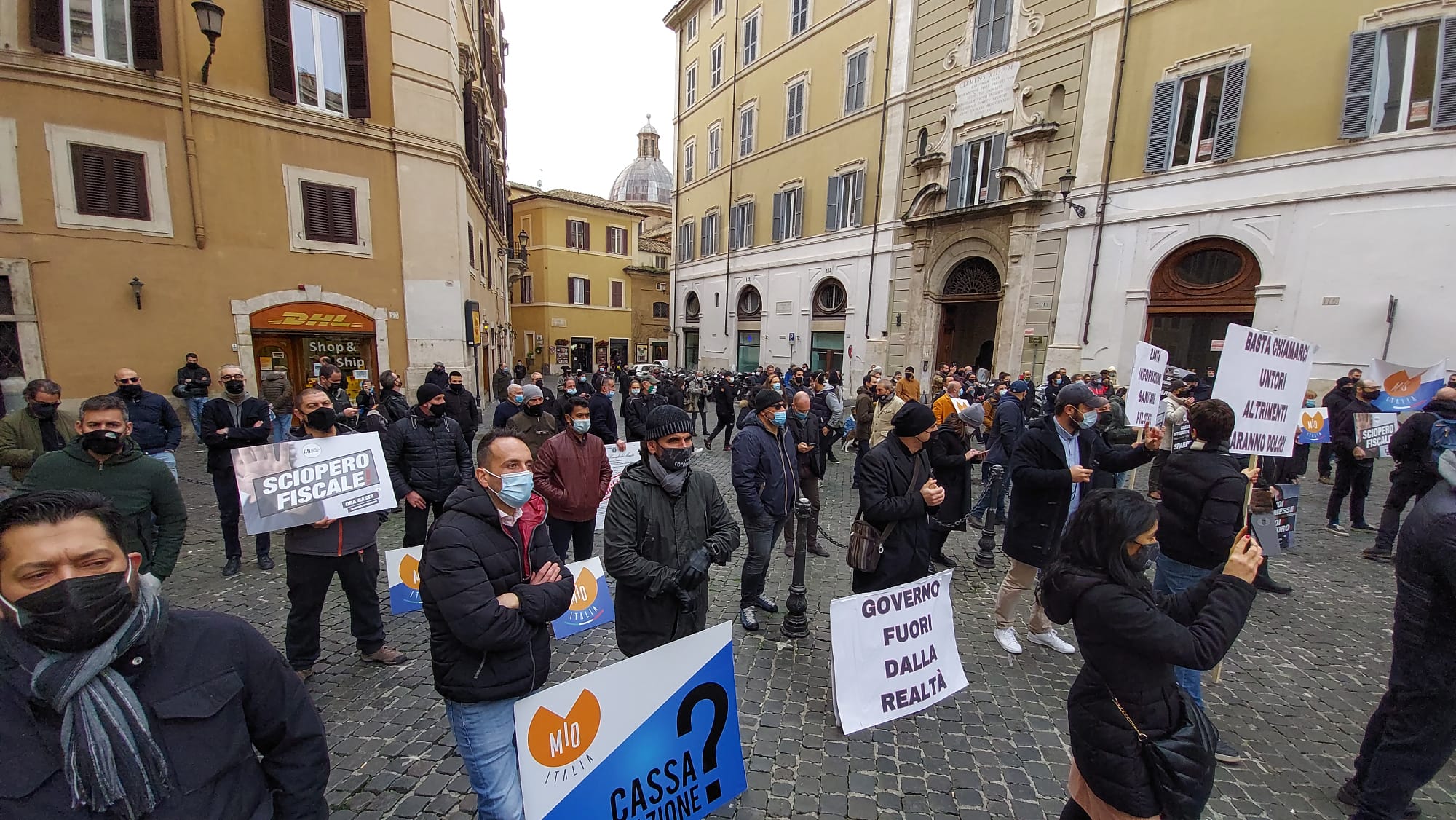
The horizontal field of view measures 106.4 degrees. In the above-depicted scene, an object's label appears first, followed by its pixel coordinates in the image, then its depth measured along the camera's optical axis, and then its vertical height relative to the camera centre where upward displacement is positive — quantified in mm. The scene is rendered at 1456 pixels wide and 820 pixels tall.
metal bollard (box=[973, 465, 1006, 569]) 6273 -2259
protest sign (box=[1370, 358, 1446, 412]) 8188 -317
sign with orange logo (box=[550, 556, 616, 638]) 4562 -2266
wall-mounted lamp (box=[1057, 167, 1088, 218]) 15469 +4764
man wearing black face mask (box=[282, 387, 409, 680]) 3693 -1732
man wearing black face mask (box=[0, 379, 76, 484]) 4508 -951
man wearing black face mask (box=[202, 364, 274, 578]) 5539 -1198
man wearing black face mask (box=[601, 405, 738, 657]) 3029 -1171
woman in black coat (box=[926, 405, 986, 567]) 4606 -1092
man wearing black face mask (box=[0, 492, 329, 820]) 1235 -888
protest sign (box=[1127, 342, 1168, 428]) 6484 -329
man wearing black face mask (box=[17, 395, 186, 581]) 3221 -936
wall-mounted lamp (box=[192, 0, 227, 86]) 9977 +5606
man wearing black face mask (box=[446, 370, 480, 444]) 7953 -1111
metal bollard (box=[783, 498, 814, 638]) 4616 -2205
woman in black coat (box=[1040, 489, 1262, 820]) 1997 -1022
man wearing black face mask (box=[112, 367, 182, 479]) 5359 -1002
